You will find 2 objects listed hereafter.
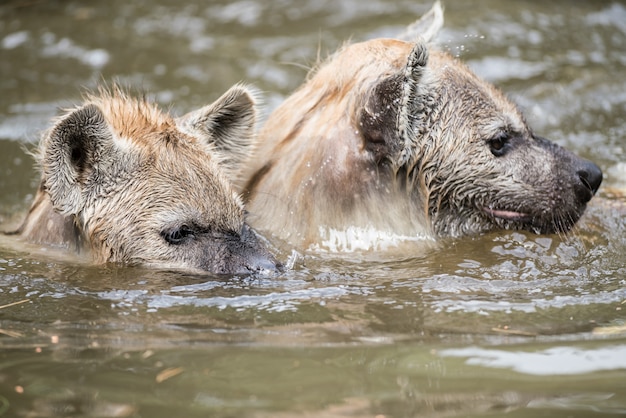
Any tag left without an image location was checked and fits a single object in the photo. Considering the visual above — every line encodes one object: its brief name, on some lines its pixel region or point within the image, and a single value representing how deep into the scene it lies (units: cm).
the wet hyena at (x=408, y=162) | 971
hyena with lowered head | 880
